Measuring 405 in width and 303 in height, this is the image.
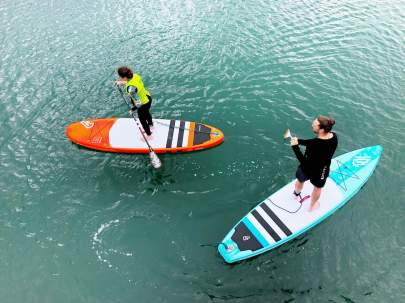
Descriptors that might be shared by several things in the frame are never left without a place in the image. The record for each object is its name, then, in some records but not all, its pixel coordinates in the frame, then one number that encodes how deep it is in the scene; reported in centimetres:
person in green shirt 856
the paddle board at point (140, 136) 1030
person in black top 614
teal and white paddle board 770
